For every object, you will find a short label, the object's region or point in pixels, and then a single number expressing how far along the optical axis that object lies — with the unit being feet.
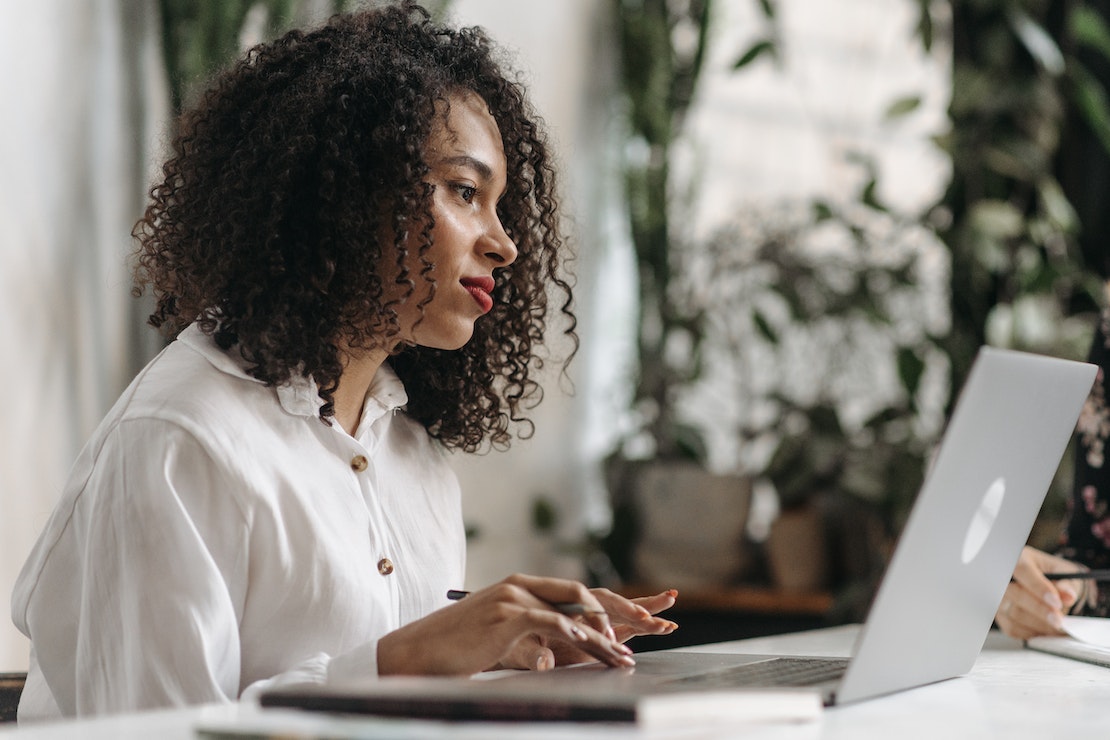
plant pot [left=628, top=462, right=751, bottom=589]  10.91
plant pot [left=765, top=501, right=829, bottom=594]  10.78
